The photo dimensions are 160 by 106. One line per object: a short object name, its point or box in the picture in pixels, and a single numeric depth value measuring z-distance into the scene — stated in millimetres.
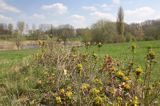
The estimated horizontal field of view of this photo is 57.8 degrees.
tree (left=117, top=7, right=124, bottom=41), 26945
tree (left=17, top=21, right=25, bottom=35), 33238
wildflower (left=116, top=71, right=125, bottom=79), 1411
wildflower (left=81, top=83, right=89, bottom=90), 1639
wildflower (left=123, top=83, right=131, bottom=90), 1371
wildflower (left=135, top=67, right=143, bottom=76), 1302
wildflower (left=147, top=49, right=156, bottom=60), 1371
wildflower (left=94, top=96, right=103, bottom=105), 1249
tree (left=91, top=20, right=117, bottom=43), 24214
